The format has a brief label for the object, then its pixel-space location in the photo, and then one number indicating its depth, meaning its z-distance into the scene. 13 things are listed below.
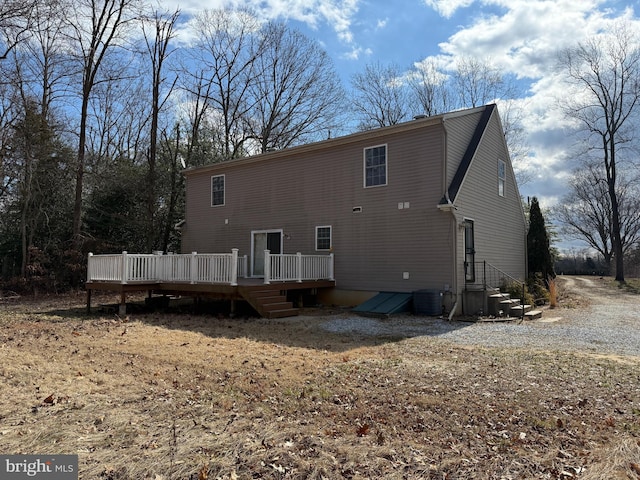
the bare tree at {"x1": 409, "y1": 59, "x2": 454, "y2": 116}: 29.83
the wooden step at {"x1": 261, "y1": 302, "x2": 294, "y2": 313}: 11.50
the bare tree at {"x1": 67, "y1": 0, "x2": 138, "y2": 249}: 18.95
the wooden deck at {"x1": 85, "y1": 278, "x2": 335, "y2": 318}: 11.59
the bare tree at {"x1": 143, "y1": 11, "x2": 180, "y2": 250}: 21.81
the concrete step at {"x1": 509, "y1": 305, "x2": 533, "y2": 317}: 12.23
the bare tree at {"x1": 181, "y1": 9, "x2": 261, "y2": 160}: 25.98
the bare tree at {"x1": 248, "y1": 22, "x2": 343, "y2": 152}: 27.82
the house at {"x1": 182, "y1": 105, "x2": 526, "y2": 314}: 12.70
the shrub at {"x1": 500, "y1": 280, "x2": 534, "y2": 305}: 13.98
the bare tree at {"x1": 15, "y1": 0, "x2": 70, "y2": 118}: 20.19
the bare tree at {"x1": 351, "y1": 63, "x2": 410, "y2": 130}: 29.91
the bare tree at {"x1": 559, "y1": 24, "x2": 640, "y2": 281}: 25.81
